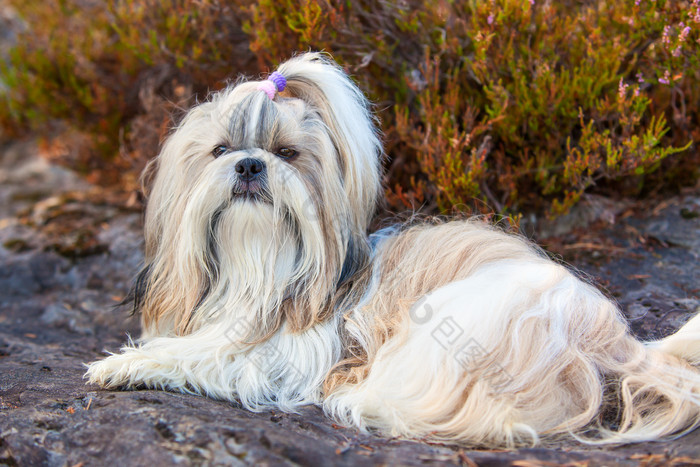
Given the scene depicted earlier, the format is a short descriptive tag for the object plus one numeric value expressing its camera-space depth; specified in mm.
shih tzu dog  2291
